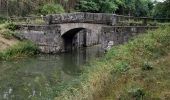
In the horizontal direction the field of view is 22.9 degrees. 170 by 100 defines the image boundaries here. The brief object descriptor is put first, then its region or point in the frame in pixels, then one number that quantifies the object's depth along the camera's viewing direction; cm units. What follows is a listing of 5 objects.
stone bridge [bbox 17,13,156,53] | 2861
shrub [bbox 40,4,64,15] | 3910
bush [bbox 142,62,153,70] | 1367
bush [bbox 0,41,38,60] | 2684
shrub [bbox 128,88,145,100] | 1085
